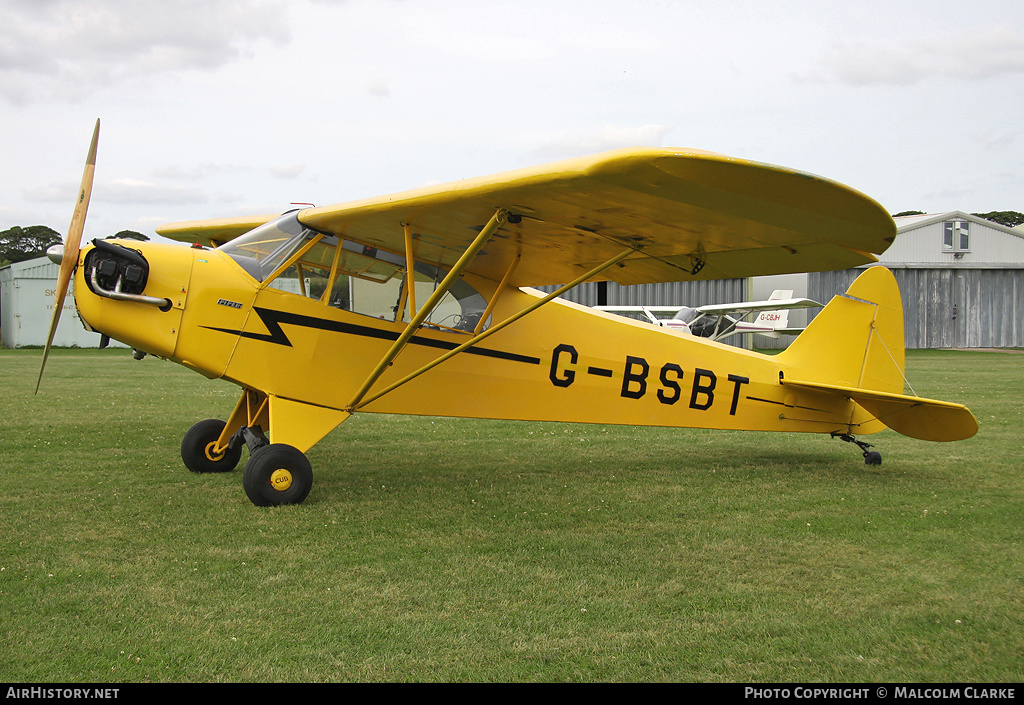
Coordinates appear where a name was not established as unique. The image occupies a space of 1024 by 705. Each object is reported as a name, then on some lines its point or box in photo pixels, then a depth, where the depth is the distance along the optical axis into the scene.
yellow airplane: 4.80
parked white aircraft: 28.05
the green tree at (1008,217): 83.17
